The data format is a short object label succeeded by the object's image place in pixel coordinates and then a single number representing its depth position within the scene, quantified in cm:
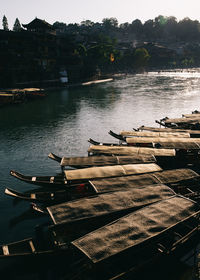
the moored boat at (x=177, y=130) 3403
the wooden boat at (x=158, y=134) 3165
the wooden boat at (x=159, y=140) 2873
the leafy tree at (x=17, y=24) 18141
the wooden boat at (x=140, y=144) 3003
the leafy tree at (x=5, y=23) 16695
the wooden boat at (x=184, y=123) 3820
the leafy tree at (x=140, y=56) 17450
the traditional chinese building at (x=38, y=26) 10231
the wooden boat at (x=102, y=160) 2327
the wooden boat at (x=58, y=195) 1866
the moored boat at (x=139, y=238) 1167
